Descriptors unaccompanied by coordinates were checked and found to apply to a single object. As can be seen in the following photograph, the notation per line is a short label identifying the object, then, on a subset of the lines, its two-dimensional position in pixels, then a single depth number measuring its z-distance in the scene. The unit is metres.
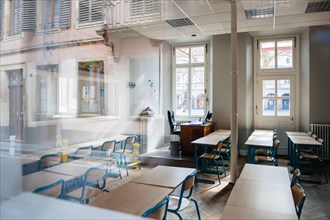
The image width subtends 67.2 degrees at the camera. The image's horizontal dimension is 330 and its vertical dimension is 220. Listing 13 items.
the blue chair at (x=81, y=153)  3.44
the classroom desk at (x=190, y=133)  5.89
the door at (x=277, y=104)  6.77
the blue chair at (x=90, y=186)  2.55
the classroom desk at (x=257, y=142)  4.58
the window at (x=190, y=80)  7.51
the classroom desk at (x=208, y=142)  4.50
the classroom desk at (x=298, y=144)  4.49
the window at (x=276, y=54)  6.76
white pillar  4.42
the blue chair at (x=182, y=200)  2.38
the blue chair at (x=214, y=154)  4.53
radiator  5.99
